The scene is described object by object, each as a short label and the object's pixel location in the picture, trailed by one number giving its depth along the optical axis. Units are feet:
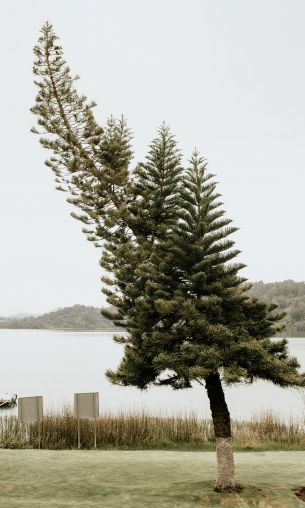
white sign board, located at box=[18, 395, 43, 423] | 51.93
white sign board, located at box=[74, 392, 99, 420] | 51.65
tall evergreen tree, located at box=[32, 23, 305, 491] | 32.22
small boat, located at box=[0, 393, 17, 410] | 135.62
